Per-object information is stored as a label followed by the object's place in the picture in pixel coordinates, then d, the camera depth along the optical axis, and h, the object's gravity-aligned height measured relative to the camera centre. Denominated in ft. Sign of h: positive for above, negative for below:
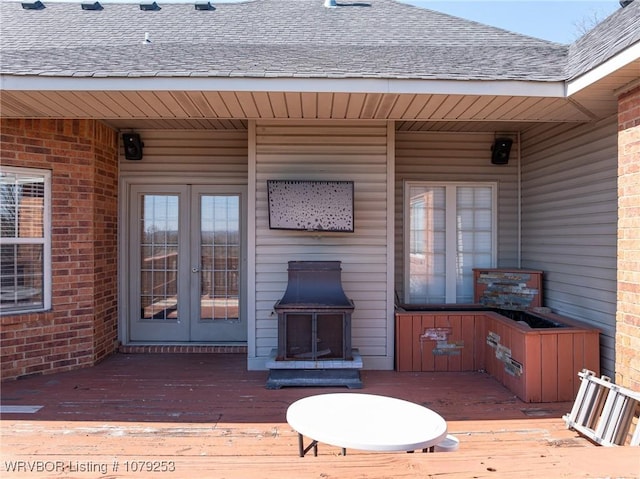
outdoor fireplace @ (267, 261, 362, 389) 13.10 -3.17
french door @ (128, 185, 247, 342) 17.58 -0.93
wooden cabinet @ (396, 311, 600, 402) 12.05 -3.41
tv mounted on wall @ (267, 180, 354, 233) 14.52 +1.12
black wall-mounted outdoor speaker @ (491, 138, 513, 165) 17.38 +3.76
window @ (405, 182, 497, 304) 17.89 +0.20
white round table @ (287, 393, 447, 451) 6.54 -3.06
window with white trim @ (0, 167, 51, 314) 13.97 +0.06
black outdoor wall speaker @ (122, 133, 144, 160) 16.85 +3.84
